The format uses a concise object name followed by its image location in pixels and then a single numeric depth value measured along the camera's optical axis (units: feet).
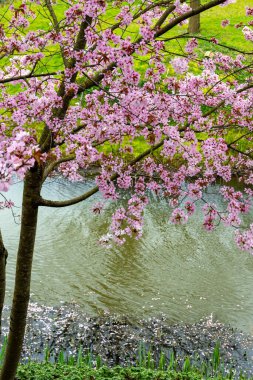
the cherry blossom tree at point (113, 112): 14.56
